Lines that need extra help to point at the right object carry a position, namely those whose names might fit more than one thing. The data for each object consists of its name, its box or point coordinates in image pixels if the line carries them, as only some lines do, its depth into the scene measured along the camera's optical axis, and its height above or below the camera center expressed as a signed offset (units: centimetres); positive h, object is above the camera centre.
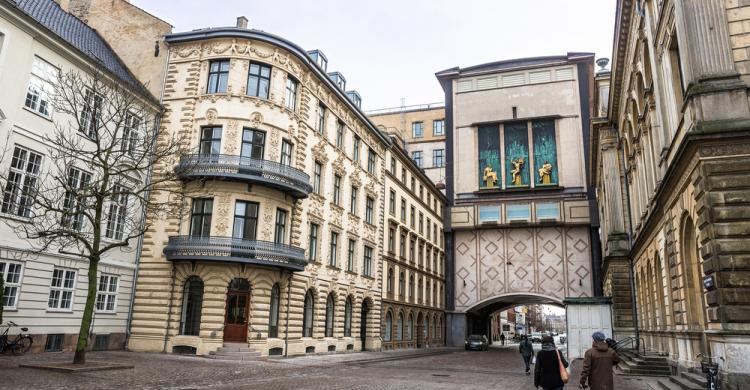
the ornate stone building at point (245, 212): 2402 +506
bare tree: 1609 +463
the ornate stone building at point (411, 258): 4047 +548
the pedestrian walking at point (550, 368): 871 -61
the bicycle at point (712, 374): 1109 -80
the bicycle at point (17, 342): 1812 -100
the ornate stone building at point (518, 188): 5162 +1340
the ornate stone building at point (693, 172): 1175 +408
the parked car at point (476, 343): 4750 -142
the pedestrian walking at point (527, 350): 2197 -89
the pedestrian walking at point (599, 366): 848 -55
